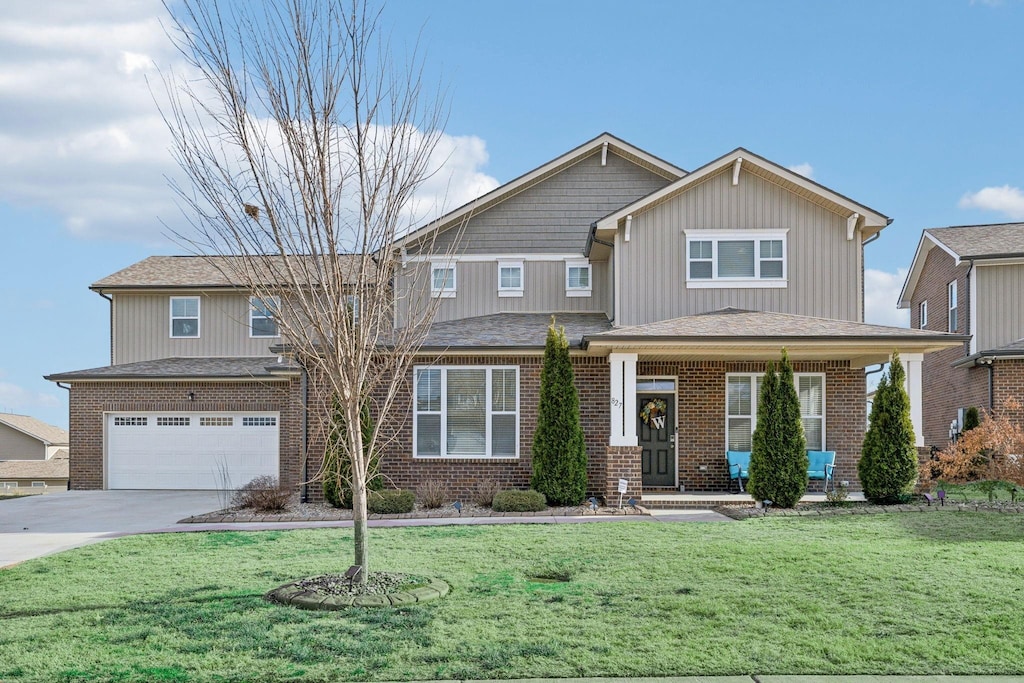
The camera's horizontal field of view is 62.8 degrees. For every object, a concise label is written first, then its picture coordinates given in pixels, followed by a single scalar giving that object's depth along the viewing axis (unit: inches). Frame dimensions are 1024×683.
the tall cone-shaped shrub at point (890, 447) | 541.0
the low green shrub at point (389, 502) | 550.9
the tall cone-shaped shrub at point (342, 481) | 570.0
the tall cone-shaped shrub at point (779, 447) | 535.8
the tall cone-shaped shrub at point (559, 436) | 570.9
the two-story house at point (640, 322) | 599.2
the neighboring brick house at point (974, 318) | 778.2
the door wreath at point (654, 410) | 667.4
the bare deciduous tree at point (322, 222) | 287.9
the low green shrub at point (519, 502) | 550.0
